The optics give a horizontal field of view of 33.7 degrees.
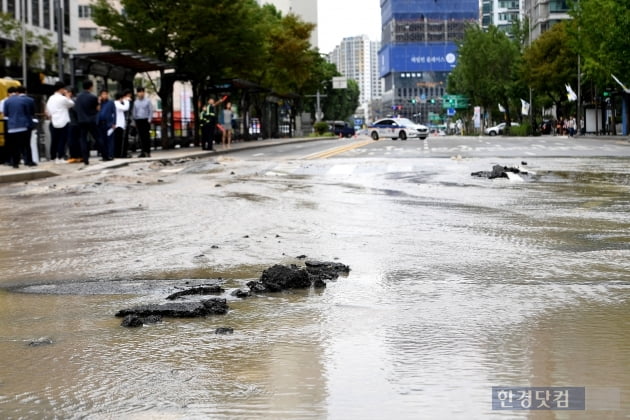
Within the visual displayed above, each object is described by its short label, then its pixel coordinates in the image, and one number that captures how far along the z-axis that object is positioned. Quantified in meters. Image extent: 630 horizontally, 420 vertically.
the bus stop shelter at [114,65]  31.77
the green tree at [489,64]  112.62
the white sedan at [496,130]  115.81
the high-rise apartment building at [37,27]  58.53
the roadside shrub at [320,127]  105.62
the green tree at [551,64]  92.00
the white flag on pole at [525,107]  107.76
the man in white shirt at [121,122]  27.58
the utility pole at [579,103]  83.35
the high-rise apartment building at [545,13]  128.00
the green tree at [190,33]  43.22
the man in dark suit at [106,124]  26.88
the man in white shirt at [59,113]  25.23
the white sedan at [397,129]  65.88
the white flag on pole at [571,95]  82.38
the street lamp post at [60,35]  34.22
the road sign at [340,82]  134.50
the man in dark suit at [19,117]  23.03
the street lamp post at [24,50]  44.50
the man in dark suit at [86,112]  24.66
